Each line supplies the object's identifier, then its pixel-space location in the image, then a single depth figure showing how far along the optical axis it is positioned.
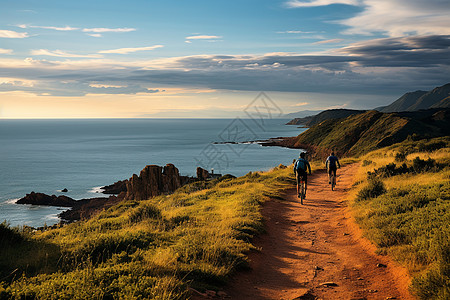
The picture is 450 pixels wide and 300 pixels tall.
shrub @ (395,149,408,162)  21.12
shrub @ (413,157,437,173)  16.38
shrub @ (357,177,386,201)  12.77
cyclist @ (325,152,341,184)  16.77
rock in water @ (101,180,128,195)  63.90
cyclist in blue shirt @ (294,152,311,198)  14.23
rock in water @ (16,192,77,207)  56.53
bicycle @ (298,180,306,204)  14.40
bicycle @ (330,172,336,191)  17.10
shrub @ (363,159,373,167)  23.97
